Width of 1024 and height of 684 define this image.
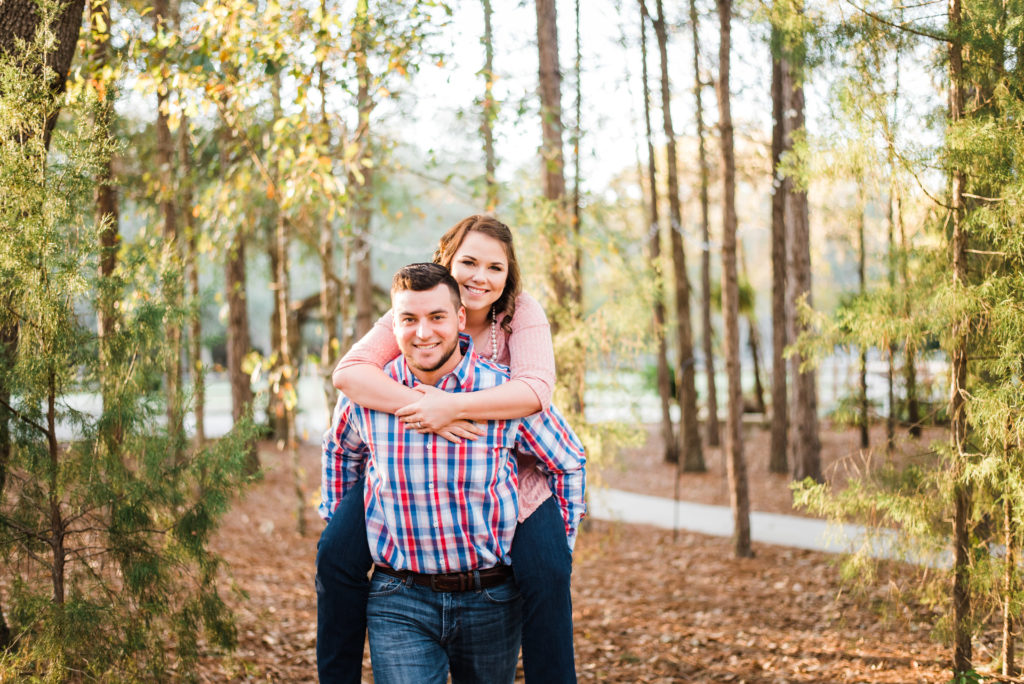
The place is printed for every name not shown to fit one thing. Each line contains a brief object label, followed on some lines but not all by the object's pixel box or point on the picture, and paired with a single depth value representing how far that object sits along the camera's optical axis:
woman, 2.47
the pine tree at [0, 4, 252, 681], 3.19
